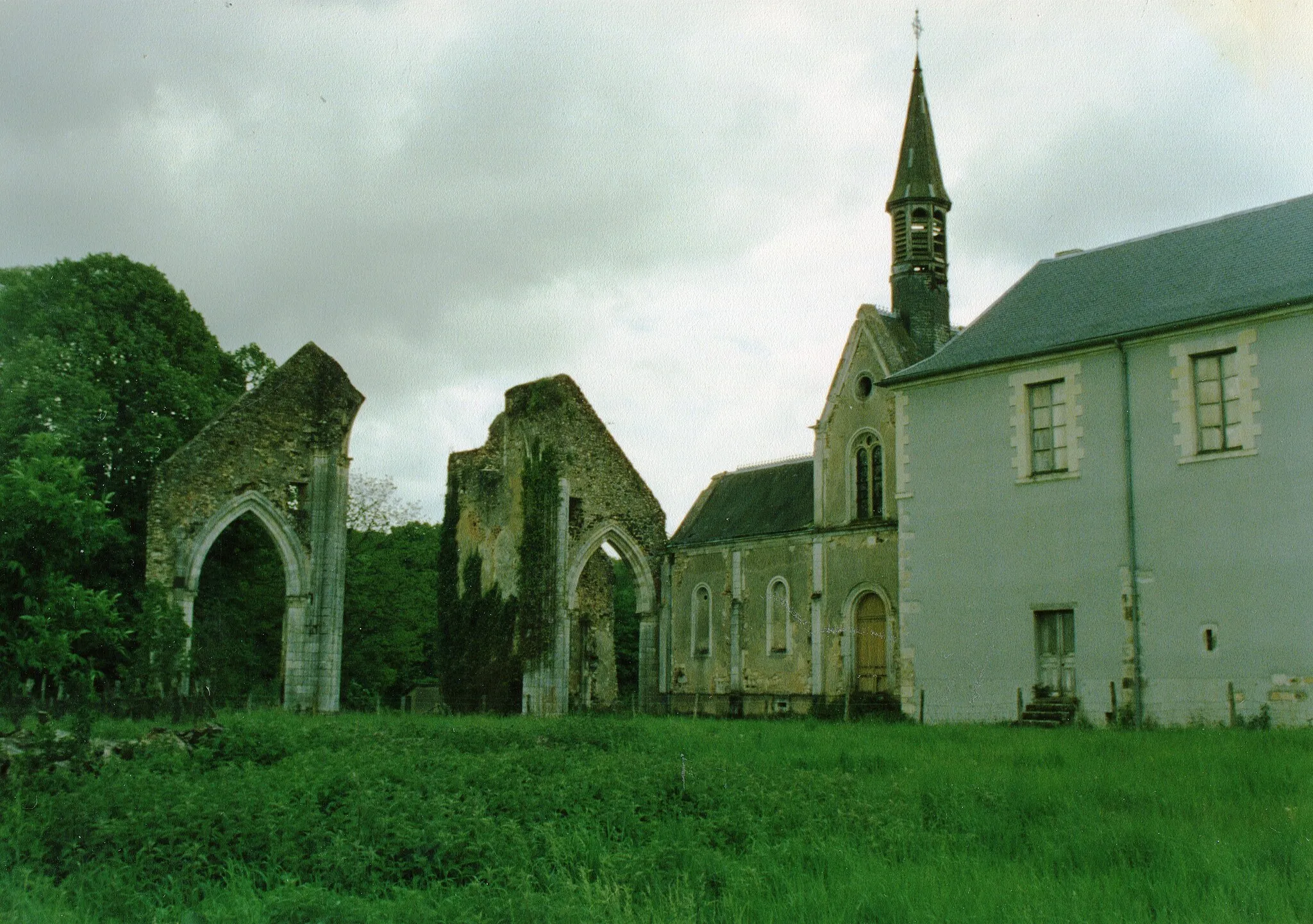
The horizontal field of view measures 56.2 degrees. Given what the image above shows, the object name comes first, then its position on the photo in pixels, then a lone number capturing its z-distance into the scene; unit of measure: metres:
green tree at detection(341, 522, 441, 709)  40.50
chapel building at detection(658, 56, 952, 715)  32.25
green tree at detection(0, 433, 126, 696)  15.13
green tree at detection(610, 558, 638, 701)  56.84
